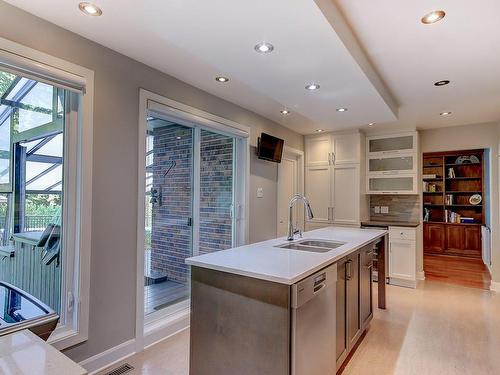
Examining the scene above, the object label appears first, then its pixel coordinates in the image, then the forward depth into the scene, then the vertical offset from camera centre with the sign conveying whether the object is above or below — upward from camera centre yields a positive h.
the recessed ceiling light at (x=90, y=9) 1.74 +1.11
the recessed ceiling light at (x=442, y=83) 2.89 +1.13
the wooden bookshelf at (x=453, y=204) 6.49 -0.13
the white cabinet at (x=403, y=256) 4.37 -0.87
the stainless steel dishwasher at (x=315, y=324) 1.58 -0.73
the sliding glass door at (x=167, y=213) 2.96 -0.18
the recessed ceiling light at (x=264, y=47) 1.94 +0.99
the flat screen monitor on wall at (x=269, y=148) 4.05 +0.68
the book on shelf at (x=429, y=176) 6.91 +0.51
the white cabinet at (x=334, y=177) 4.85 +0.34
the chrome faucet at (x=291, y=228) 2.66 -0.28
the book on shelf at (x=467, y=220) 6.51 -0.47
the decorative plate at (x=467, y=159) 6.56 +0.86
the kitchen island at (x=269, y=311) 1.58 -0.67
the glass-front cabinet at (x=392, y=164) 4.68 +0.55
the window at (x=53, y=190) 1.95 +0.03
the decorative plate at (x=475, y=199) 6.47 -0.01
